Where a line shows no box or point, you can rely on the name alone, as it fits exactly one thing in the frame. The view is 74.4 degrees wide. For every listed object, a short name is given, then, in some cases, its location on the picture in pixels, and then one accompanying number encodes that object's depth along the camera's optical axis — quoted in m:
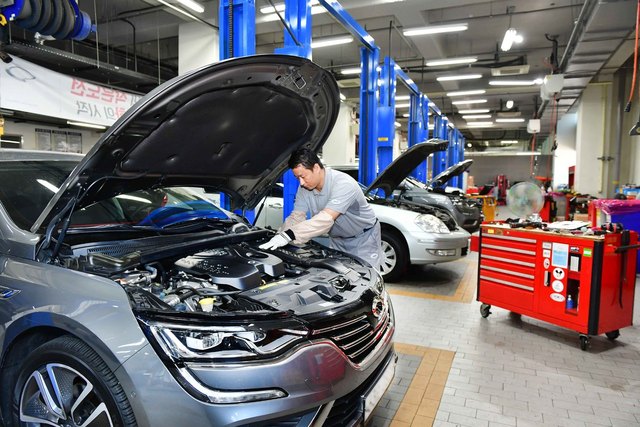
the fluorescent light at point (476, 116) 20.73
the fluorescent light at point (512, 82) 11.51
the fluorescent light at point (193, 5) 6.81
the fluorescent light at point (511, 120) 22.15
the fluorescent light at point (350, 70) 11.60
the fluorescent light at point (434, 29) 7.83
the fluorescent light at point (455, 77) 11.65
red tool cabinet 3.24
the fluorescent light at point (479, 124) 23.80
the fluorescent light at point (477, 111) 19.16
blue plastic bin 5.98
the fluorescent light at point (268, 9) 7.45
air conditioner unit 10.40
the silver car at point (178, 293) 1.37
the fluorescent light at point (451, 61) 9.79
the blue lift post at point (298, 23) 4.07
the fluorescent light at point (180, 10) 7.15
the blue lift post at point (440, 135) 14.37
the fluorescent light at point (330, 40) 8.51
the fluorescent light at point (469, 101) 16.08
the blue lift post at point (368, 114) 6.57
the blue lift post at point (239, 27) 3.40
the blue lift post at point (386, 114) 6.91
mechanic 2.84
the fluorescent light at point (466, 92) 13.75
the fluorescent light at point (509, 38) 7.80
